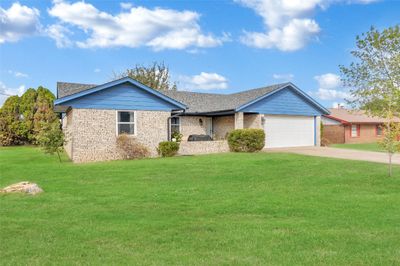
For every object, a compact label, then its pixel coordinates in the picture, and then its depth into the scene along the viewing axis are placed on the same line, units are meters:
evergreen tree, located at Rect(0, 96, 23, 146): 32.88
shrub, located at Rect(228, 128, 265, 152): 22.22
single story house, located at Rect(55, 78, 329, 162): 18.78
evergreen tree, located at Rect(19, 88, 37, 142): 33.62
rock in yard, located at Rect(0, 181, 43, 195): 9.52
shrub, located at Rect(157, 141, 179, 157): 20.17
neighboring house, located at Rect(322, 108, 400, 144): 35.84
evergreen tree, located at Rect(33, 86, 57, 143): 33.72
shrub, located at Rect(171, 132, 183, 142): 24.59
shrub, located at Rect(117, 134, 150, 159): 19.25
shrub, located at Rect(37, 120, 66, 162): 17.97
